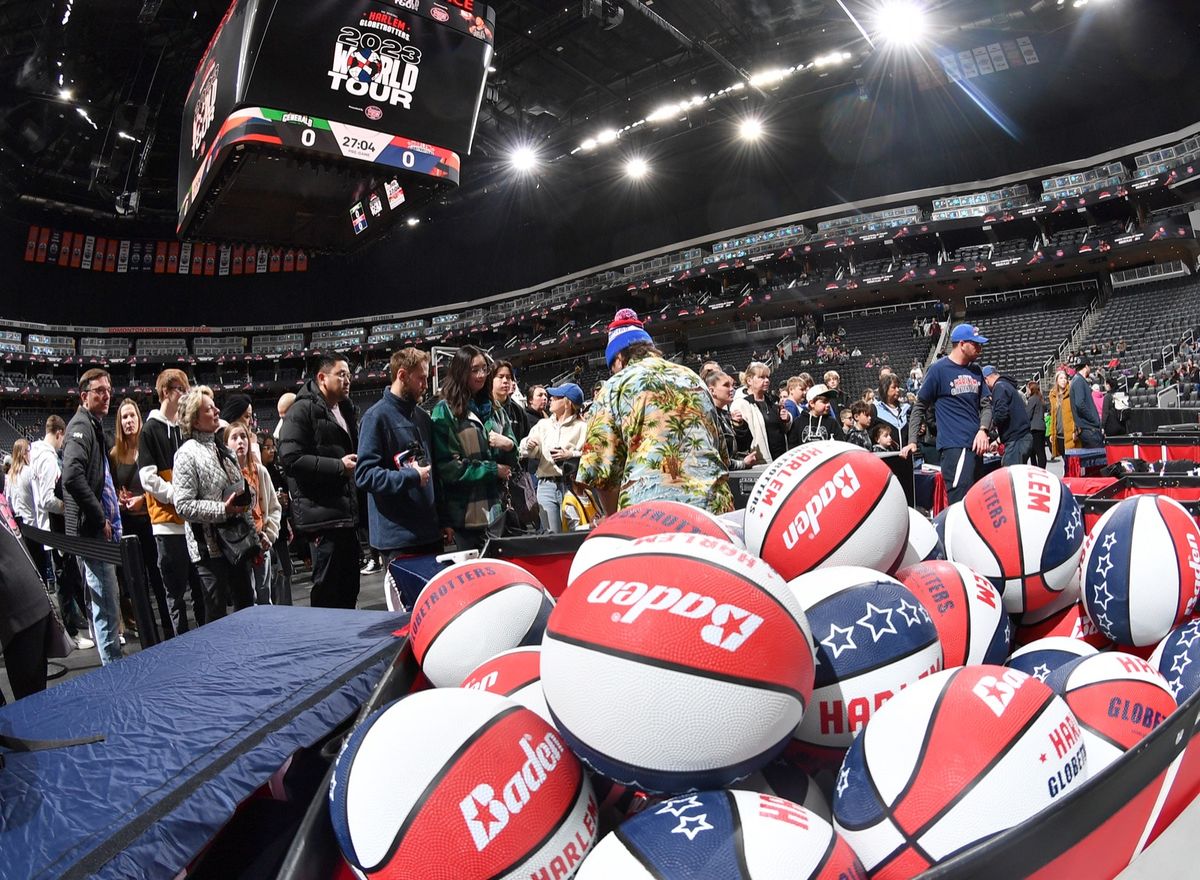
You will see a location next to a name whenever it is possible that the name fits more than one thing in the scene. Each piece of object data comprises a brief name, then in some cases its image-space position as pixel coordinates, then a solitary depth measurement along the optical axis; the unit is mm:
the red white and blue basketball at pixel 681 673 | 1050
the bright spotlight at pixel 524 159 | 24859
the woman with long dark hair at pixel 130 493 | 4777
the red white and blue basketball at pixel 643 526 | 1661
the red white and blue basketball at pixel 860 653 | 1279
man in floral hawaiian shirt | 2600
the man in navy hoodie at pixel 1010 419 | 5648
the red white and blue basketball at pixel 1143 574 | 1683
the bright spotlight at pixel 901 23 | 18528
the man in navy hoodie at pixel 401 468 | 3133
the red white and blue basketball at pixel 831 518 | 1687
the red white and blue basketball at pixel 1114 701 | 1196
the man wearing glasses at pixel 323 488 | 3619
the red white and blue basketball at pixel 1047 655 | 1556
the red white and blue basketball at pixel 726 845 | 853
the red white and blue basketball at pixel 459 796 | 987
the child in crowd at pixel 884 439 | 6996
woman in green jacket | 3264
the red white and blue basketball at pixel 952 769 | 967
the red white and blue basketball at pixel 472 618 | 1669
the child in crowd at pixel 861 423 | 6746
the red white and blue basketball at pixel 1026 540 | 1860
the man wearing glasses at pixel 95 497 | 3744
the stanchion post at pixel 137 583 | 2561
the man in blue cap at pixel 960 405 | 4977
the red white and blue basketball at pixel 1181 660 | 1421
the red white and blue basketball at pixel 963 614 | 1520
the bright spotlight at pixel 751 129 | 25319
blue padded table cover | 1062
